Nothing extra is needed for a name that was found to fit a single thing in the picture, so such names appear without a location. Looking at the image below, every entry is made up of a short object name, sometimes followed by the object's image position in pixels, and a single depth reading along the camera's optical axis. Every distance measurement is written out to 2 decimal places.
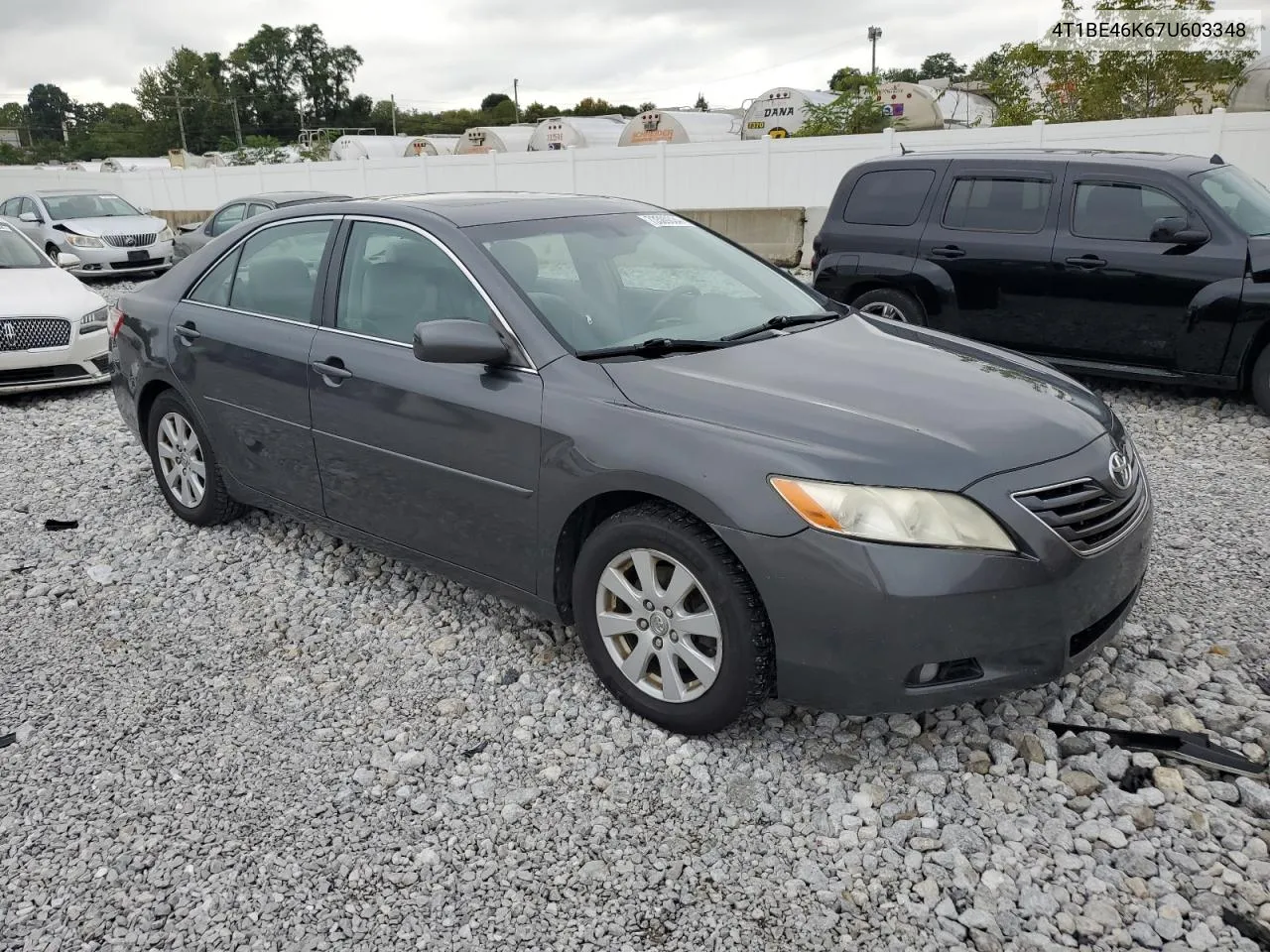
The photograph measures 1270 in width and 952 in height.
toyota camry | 2.83
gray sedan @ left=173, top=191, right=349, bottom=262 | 15.05
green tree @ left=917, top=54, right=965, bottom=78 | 93.36
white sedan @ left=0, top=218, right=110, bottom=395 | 8.40
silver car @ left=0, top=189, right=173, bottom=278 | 17.95
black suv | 6.80
